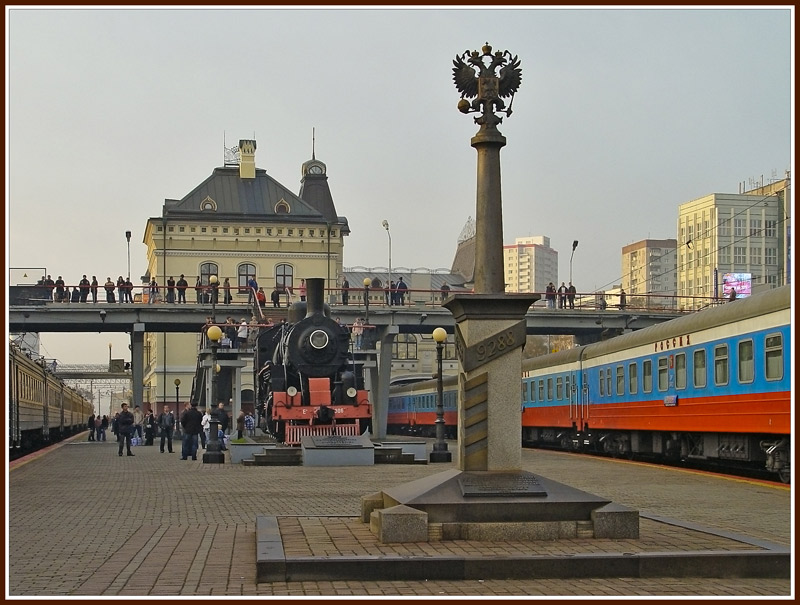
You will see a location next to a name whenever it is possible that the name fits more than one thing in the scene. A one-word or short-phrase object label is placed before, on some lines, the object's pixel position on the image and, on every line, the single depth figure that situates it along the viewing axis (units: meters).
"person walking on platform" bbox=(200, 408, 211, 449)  38.37
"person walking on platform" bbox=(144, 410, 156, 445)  48.20
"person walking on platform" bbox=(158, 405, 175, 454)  38.41
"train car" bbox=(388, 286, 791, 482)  20.14
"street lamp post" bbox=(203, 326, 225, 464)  30.00
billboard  100.85
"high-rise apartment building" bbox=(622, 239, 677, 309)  189.00
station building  82.81
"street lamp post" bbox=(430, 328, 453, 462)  29.95
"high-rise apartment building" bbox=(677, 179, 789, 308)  119.62
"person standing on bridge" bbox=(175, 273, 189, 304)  54.56
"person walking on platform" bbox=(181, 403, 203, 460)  31.67
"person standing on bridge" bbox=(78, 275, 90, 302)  53.51
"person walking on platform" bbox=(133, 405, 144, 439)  49.98
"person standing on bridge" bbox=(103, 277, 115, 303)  53.87
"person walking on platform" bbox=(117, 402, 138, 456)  35.25
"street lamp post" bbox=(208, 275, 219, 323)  44.03
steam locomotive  32.16
